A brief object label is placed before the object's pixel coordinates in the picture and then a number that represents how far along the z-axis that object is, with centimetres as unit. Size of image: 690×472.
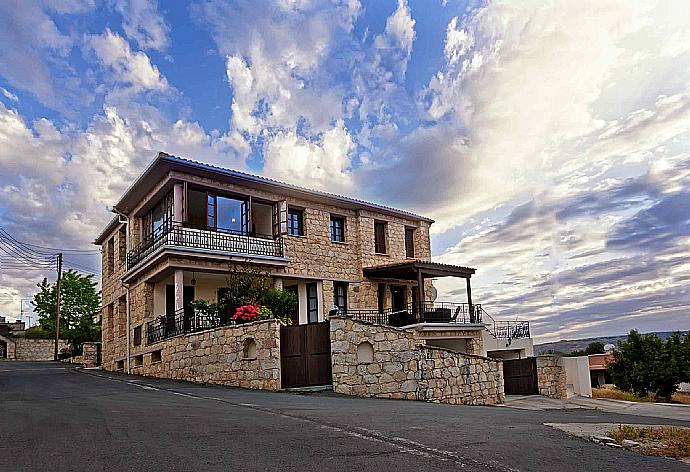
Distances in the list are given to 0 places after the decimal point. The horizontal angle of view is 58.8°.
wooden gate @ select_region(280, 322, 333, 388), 1580
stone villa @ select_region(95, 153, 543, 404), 1582
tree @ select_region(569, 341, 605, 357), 4176
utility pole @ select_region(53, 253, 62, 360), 4706
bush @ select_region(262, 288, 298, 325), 2039
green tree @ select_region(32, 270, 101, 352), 5031
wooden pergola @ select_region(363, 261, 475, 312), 2600
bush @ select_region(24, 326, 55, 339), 5147
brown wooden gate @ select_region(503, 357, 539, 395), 2216
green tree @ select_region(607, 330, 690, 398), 2406
